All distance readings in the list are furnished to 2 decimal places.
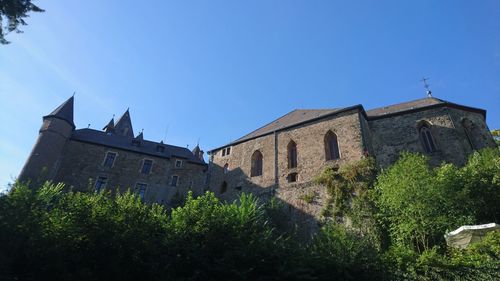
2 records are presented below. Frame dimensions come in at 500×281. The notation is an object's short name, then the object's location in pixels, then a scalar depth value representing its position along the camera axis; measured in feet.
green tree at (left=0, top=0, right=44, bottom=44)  27.02
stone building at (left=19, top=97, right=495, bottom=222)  64.39
